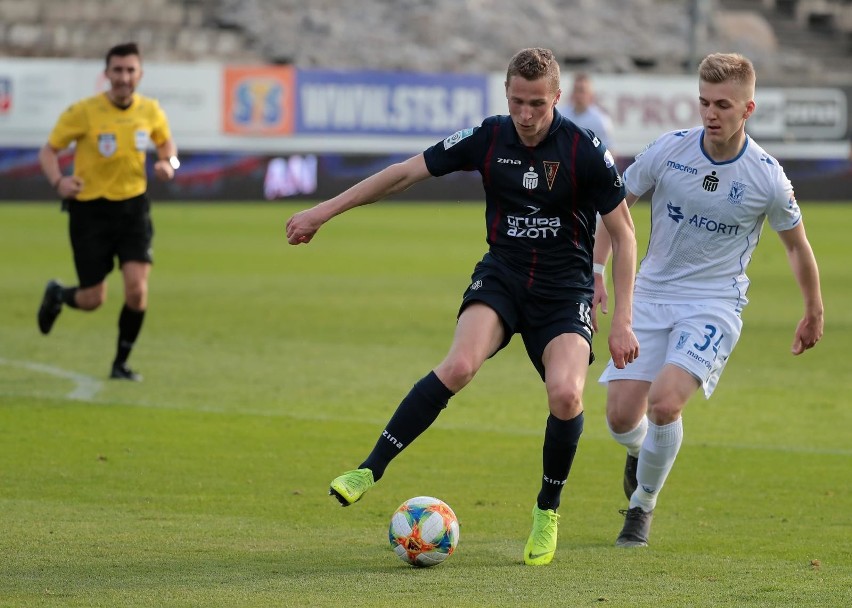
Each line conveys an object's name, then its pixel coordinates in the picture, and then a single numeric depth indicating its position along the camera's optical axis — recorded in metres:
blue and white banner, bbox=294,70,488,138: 61.47
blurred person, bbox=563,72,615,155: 33.66
